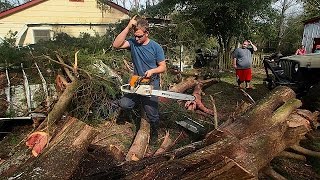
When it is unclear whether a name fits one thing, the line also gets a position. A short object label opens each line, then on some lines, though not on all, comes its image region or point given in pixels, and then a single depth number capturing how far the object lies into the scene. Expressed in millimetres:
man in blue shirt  4336
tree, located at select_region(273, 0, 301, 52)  25875
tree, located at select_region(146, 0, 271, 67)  12359
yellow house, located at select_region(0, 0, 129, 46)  15133
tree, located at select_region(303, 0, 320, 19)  25333
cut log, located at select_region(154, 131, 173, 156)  4087
